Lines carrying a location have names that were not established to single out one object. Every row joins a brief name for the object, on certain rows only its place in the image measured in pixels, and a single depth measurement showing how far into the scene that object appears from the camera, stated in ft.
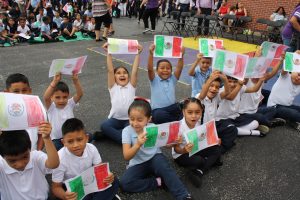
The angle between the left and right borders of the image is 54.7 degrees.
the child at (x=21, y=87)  9.14
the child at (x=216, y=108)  11.29
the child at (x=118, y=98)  11.75
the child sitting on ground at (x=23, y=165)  6.57
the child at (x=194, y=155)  9.55
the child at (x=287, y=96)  13.58
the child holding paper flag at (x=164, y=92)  12.50
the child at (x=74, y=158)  7.67
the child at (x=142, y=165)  8.61
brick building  33.35
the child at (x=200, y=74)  13.51
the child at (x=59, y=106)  9.89
